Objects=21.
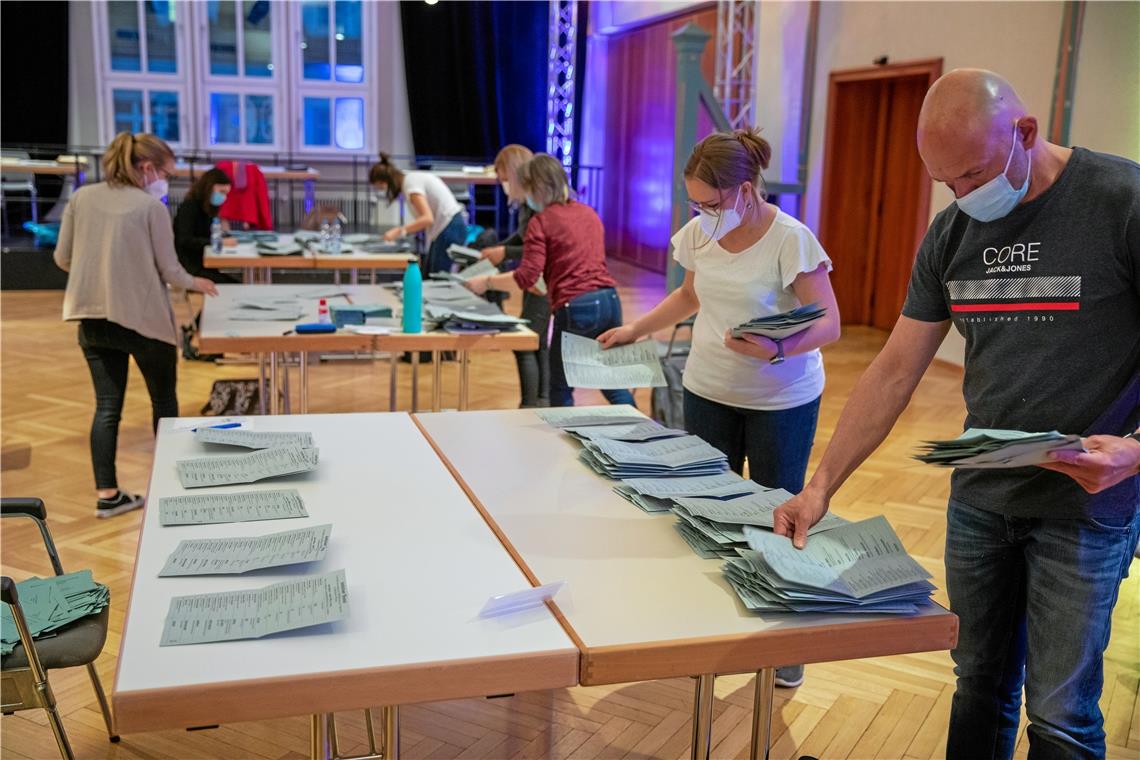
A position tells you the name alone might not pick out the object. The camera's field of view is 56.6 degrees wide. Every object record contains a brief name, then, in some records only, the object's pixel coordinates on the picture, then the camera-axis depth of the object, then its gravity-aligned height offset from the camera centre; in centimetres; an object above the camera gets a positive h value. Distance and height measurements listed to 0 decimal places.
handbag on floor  534 -115
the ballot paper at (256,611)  146 -63
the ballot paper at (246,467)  217 -62
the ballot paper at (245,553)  169 -63
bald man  167 -28
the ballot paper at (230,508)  194 -63
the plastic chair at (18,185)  1093 -27
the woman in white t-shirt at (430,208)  638 -21
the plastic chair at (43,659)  201 -96
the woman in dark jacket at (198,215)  643 -30
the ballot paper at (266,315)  415 -58
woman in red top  436 -34
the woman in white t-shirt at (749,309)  258 -31
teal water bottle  393 -46
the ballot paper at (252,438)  238 -61
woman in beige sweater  389 -39
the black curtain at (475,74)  1245 +119
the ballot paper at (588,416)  268 -61
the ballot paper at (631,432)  246 -59
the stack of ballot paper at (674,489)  205 -60
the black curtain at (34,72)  1120 +93
